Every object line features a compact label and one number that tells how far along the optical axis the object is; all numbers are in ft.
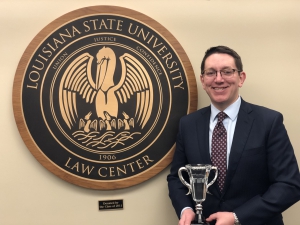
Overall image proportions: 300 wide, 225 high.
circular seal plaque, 6.98
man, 5.85
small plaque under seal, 7.24
